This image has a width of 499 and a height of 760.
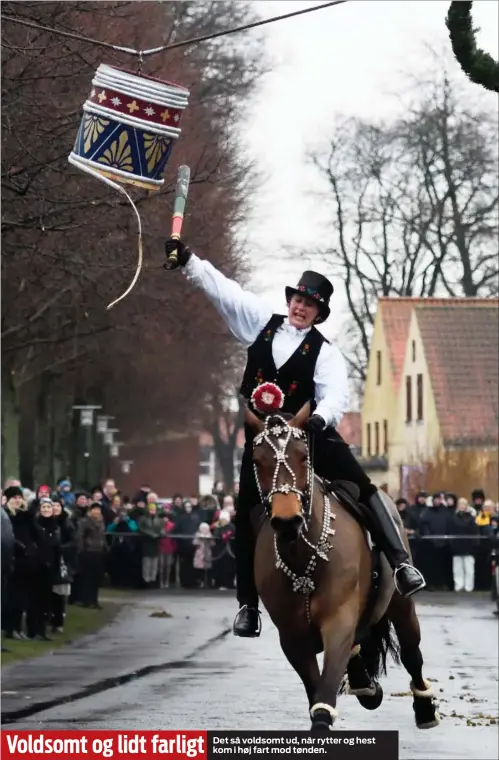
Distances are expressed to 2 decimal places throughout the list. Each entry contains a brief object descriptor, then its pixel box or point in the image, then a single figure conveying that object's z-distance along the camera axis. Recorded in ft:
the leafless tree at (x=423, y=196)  214.69
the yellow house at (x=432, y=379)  222.89
